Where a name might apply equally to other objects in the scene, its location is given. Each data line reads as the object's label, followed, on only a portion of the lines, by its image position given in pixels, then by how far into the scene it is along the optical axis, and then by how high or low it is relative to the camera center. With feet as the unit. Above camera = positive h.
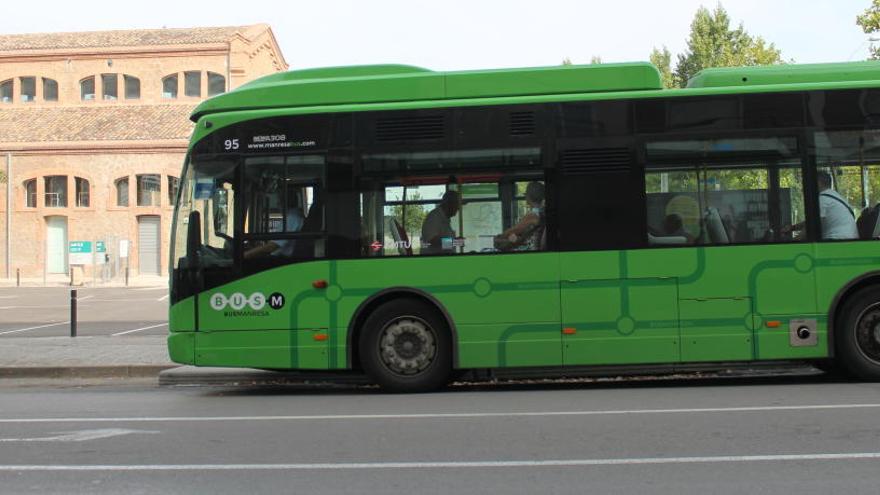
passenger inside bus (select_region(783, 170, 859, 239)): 29.30 +2.04
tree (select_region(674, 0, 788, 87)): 155.82 +47.28
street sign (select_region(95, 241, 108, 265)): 143.54 +7.26
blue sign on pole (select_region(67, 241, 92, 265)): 133.90 +6.94
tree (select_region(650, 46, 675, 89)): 178.44 +50.00
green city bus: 29.17 +1.91
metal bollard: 52.44 -1.34
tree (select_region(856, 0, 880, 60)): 76.64 +23.23
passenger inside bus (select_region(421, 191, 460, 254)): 29.56 +1.88
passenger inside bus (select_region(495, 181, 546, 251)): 29.55 +1.87
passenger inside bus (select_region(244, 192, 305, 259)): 30.19 +1.70
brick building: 157.38 +30.58
